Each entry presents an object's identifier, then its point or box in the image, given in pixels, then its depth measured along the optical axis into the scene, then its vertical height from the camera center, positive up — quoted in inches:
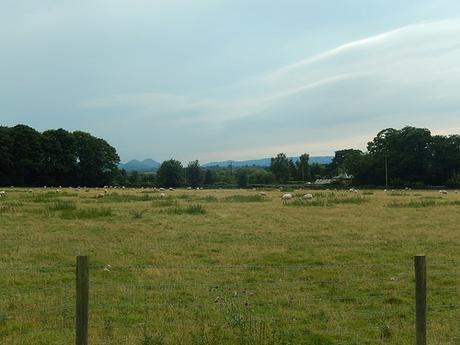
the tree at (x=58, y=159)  3540.8 +173.2
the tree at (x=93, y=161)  3737.7 +165.8
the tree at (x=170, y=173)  4483.3 +90.2
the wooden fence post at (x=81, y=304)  223.9 -52.5
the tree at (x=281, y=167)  4869.6 +151.5
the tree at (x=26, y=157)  3363.7 +178.7
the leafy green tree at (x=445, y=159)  3405.5 +149.0
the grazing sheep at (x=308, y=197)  1469.5 -43.0
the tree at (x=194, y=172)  5062.5 +110.5
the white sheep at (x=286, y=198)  1411.8 -45.5
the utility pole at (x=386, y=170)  3462.1 +82.1
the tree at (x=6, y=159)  3282.5 +160.4
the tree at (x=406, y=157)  3543.3 +173.1
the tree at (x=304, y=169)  4845.0 +129.5
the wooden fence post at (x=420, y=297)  231.8 -52.3
